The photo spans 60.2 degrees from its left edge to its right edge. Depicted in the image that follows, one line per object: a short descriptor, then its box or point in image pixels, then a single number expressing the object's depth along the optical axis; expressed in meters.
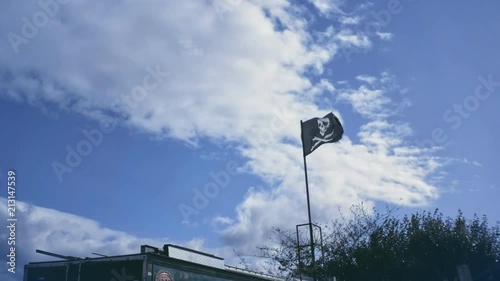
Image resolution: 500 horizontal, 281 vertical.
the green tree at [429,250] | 27.04
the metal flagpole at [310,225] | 15.41
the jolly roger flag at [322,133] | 18.88
